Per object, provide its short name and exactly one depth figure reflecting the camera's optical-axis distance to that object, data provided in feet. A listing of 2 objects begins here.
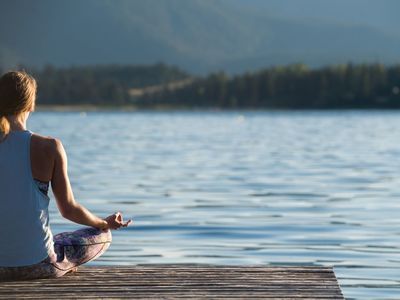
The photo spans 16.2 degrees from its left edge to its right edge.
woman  37.84
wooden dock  37.90
